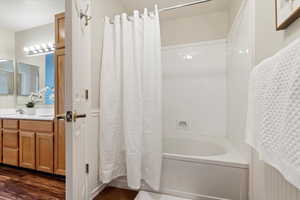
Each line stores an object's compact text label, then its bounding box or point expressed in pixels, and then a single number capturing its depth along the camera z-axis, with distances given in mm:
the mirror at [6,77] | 2734
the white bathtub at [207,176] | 1271
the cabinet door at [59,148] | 1830
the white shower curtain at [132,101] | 1490
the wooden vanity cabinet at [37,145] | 1891
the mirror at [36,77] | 2555
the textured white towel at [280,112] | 500
